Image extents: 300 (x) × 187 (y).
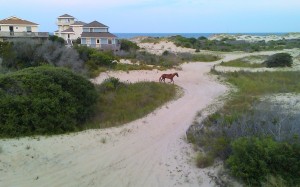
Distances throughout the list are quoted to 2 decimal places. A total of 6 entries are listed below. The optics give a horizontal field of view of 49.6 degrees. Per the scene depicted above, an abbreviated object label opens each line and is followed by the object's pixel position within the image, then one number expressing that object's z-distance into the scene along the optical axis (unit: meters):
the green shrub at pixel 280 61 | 27.69
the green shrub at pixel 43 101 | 10.68
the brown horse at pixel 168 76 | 20.19
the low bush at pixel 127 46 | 41.86
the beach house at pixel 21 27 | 36.47
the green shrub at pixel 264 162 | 7.02
